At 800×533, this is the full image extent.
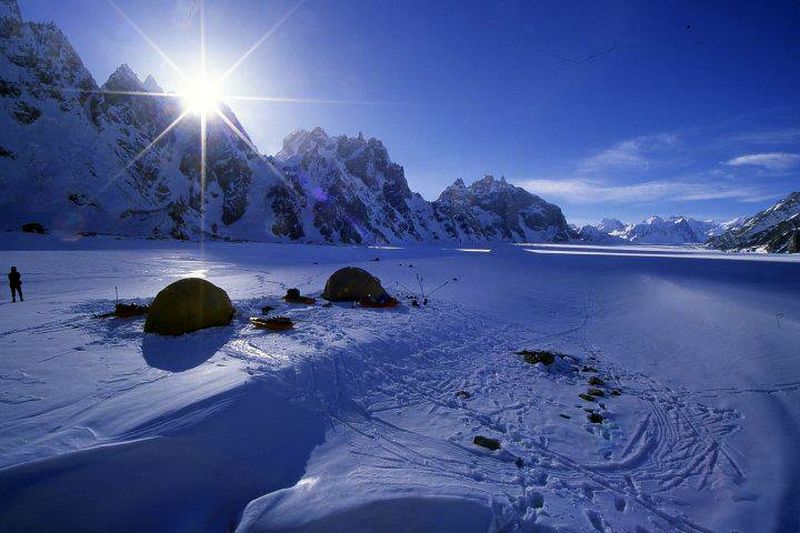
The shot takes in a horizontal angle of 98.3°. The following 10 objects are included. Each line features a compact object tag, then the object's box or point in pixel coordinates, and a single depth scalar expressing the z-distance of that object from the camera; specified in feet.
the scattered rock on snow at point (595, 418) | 26.98
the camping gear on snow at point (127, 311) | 41.46
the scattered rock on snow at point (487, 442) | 22.39
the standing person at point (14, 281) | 48.73
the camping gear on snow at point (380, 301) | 58.03
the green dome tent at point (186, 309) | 36.19
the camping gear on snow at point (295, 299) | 56.85
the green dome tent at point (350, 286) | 61.05
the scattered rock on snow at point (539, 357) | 37.81
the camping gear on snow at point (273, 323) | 40.16
